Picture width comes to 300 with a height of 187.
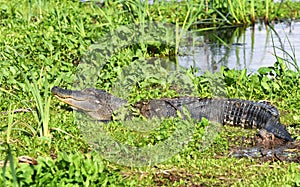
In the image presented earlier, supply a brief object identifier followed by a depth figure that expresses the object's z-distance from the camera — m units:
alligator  10.98
